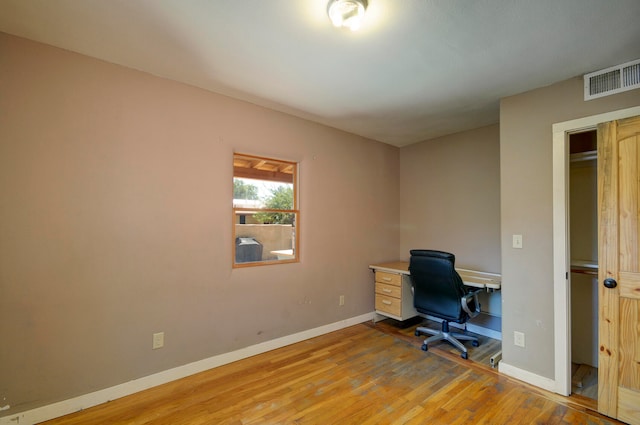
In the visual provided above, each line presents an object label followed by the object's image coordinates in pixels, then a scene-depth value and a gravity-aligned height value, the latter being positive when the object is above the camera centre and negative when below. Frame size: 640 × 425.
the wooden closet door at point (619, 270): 1.94 -0.37
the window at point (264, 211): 2.87 +0.05
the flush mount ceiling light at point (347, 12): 1.48 +1.10
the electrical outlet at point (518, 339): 2.49 -1.08
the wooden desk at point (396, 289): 3.50 -0.93
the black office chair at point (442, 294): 2.82 -0.81
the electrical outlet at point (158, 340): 2.33 -1.03
